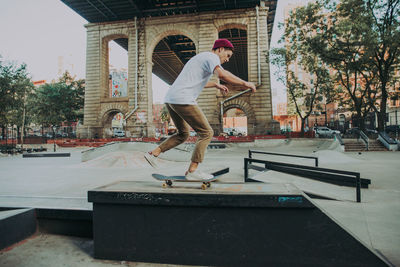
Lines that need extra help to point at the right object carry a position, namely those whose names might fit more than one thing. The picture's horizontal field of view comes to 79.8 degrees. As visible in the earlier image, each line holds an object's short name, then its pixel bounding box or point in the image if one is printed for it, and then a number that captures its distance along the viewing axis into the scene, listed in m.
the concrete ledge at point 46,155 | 14.02
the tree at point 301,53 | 21.98
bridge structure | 27.05
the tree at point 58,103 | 34.12
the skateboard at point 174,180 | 2.59
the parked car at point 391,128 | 25.55
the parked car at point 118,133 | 45.30
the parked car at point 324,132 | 34.14
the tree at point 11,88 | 18.16
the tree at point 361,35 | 17.08
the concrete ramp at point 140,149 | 11.40
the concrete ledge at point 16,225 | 2.46
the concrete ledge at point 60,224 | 2.84
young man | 2.92
